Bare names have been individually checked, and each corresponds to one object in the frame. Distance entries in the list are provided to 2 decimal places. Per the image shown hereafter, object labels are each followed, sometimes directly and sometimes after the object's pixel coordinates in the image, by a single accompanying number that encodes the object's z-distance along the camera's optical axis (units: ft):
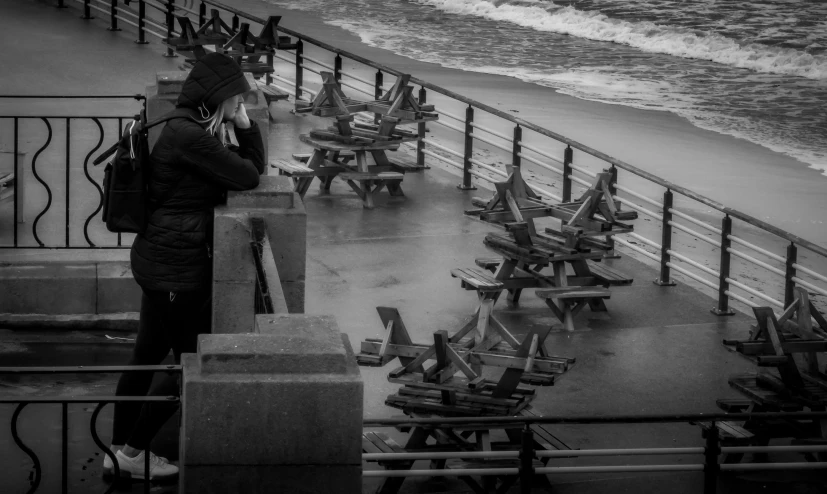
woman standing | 36.04
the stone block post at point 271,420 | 24.97
